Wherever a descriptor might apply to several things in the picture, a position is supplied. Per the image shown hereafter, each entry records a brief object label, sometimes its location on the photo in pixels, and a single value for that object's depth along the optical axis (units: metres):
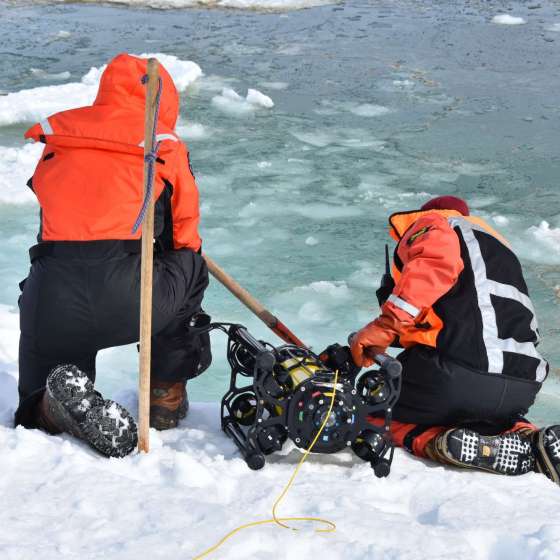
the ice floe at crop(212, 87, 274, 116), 16.87
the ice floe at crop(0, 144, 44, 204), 11.91
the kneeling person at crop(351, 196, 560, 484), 5.75
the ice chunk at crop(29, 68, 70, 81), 19.23
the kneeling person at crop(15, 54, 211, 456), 5.53
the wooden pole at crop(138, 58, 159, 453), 4.97
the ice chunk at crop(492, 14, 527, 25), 25.97
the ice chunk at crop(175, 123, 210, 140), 15.18
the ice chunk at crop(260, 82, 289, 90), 18.84
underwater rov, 5.43
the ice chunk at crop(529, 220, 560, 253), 10.91
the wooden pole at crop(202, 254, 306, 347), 6.80
